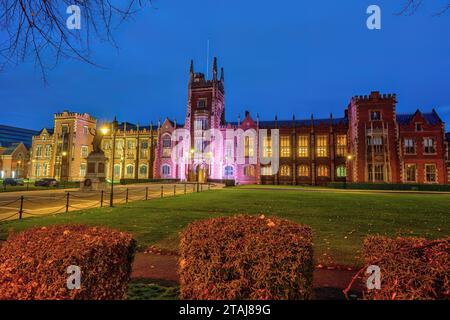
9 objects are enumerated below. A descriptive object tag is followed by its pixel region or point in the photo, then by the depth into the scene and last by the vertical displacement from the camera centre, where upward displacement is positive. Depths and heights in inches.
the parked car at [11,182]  1606.8 -45.7
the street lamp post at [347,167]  1573.6 +79.2
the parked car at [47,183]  1511.9 -46.7
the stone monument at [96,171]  1111.6 +17.4
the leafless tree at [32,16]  143.2 +83.6
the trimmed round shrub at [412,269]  91.5 -31.5
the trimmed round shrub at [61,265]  108.3 -37.3
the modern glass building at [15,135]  4971.0 +753.0
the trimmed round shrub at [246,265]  110.5 -36.7
